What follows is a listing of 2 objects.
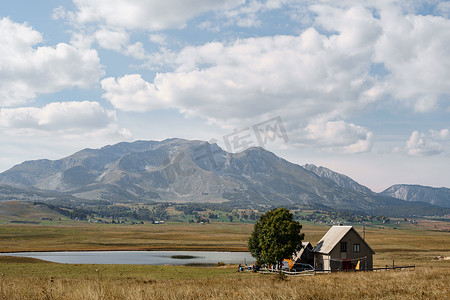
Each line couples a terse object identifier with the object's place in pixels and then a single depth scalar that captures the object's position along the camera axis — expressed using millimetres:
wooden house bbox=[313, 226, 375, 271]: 66625
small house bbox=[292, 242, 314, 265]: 71375
